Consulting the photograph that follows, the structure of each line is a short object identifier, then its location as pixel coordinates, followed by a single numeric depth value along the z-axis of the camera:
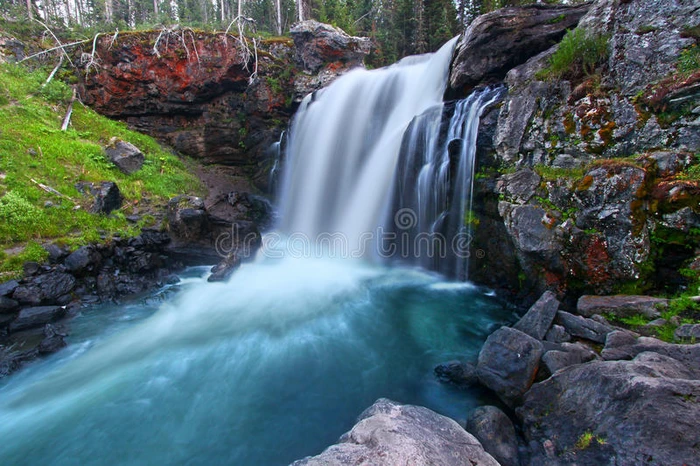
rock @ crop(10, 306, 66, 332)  6.54
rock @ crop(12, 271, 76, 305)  6.93
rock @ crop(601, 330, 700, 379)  3.48
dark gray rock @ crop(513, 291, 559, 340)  5.19
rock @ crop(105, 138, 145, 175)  12.66
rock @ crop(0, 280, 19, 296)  6.71
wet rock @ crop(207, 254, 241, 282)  9.84
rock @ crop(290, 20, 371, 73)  16.80
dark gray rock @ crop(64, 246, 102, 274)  8.00
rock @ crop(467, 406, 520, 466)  3.55
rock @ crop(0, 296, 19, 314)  6.56
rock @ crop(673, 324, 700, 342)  3.87
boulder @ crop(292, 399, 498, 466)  2.75
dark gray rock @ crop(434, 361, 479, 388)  5.14
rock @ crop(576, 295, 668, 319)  4.71
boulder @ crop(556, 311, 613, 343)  4.66
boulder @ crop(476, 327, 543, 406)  4.38
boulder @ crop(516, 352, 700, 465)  2.71
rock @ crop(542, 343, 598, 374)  4.27
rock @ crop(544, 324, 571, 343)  4.93
